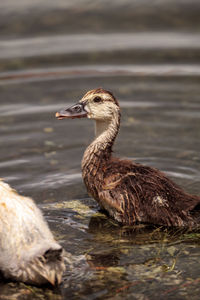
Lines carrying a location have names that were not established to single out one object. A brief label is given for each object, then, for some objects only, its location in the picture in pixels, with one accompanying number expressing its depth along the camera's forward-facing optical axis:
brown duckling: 12.53
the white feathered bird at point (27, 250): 9.85
